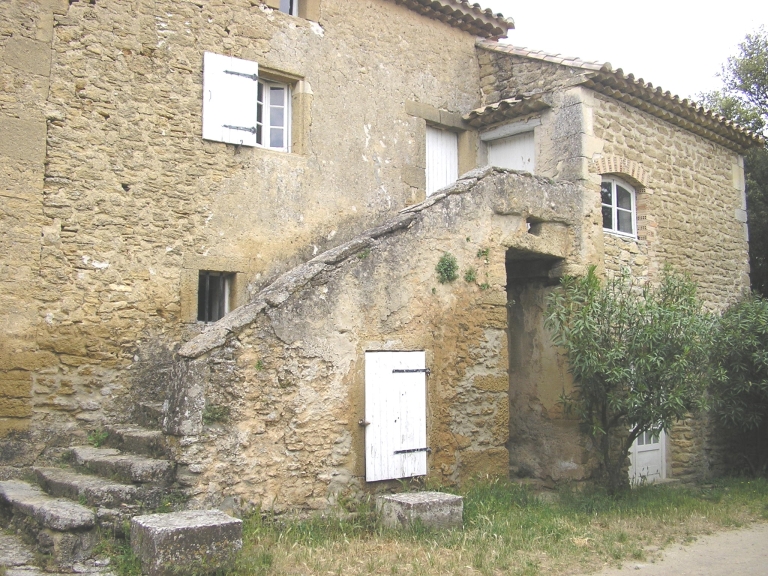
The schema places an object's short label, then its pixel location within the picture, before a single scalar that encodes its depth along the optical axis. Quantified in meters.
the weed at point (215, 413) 6.17
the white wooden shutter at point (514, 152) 10.68
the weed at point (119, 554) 5.25
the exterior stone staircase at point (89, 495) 5.50
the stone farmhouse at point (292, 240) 6.71
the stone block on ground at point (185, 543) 4.97
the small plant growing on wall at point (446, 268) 7.85
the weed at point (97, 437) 7.32
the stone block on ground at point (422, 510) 6.40
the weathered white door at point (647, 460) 10.55
